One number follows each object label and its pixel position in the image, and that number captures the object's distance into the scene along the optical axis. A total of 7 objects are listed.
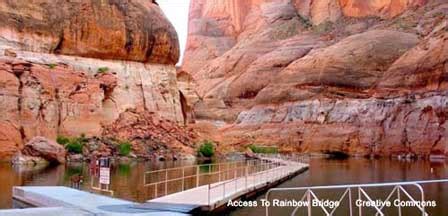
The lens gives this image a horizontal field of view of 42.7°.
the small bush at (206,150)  61.66
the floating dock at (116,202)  15.13
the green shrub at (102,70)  59.59
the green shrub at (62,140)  49.46
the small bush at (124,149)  52.24
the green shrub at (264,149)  75.31
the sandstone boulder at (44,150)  43.12
